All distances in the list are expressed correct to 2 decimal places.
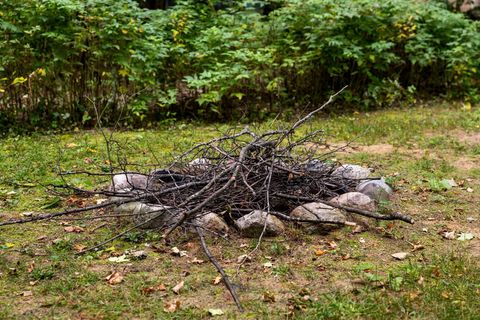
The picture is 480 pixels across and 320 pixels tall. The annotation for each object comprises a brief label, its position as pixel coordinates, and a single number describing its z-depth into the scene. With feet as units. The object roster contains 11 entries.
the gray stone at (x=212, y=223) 14.46
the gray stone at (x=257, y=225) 14.34
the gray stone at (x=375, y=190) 16.93
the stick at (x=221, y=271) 11.10
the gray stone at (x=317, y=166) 16.96
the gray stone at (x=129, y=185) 16.32
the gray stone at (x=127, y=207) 15.42
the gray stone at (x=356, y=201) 15.72
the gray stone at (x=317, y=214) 14.79
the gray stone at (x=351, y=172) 17.88
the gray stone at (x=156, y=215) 14.42
